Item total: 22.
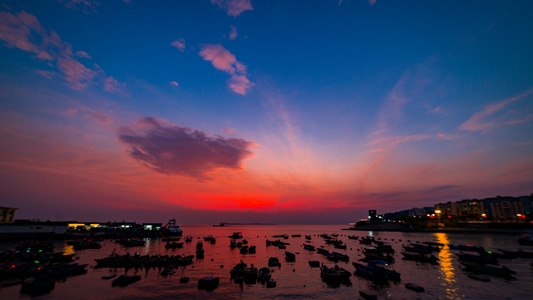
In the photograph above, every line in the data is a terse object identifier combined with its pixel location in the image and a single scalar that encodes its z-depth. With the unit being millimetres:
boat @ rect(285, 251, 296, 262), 77200
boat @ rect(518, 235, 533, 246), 105988
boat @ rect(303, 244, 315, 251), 105475
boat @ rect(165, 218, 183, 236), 194000
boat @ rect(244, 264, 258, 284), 48625
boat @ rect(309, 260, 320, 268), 66062
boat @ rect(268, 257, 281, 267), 66775
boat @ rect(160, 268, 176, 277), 55406
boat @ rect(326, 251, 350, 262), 74688
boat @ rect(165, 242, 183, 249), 119350
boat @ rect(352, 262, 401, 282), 49084
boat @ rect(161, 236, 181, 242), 160625
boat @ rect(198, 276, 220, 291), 45062
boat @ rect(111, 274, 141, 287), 47469
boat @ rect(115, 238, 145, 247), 125175
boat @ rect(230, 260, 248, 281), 49531
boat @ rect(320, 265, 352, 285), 48156
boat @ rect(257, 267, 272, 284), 49062
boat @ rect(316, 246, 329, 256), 91375
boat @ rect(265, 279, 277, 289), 46044
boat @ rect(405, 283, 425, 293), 42153
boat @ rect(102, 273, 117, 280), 51822
